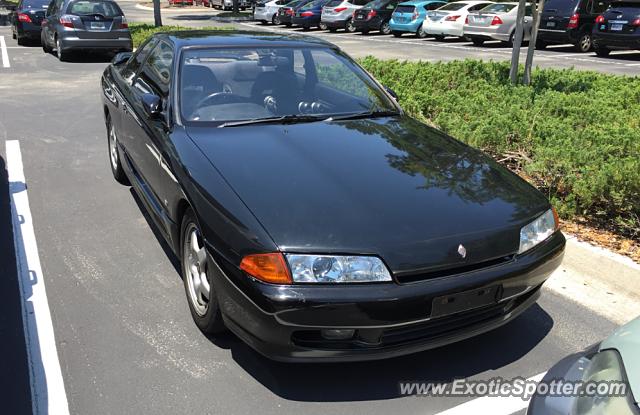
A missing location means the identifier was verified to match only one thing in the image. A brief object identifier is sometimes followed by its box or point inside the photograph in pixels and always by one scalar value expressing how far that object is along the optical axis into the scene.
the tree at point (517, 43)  8.58
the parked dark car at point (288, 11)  30.59
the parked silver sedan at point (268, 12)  32.25
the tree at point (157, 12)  21.88
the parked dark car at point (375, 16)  26.14
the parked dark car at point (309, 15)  29.05
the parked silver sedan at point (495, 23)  20.75
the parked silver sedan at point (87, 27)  14.85
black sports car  2.81
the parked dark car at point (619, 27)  16.75
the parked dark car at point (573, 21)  19.00
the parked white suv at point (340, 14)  27.31
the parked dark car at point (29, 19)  18.53
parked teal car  24.62
